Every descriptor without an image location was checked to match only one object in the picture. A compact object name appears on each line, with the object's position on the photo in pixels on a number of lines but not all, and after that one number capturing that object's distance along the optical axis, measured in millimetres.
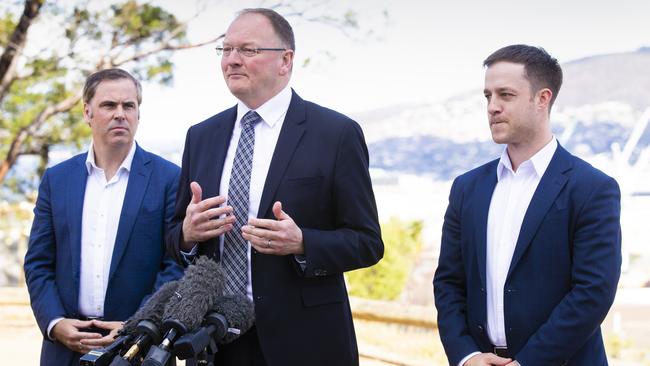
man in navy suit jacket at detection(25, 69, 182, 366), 3357
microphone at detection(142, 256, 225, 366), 2147
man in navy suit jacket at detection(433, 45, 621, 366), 2627
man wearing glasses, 2826
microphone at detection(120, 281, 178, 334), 2311
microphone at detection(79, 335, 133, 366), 2119
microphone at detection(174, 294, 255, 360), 2170
